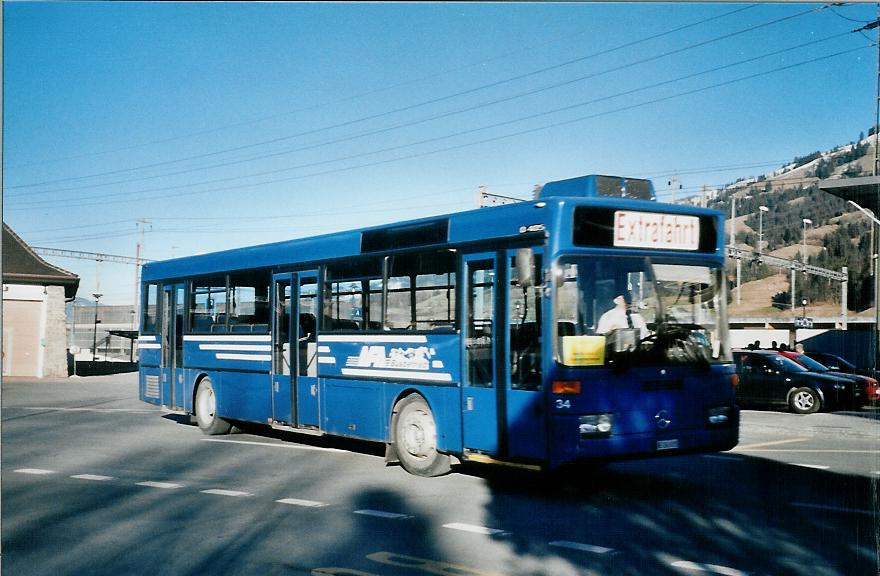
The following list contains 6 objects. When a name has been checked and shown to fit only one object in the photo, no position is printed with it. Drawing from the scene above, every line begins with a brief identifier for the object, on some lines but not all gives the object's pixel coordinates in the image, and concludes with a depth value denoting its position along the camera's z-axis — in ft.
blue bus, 29.43
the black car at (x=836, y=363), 87.15
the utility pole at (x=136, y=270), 219.41
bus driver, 29.58
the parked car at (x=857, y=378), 73.95
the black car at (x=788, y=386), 70.64
